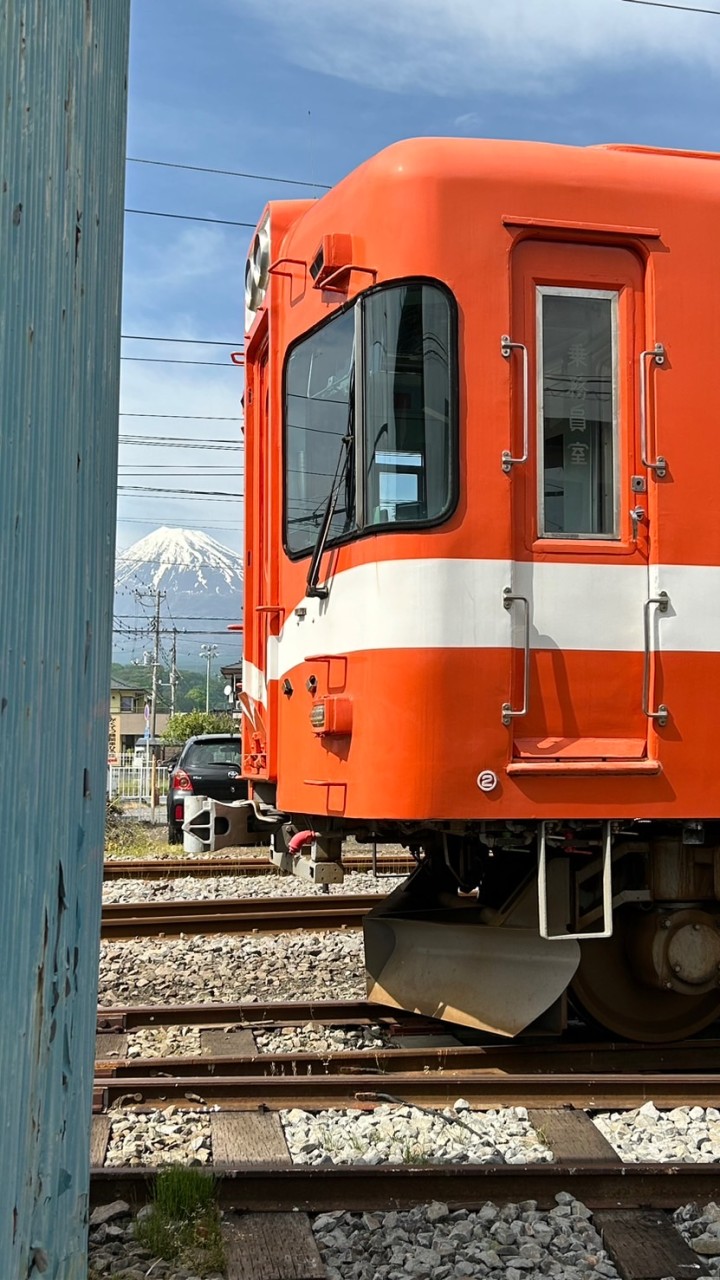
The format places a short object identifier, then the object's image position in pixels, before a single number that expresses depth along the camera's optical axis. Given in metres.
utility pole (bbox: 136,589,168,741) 59.90
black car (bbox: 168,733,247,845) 15.27
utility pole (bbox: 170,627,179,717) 65.25
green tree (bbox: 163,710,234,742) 52.56
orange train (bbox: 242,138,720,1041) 4.67
